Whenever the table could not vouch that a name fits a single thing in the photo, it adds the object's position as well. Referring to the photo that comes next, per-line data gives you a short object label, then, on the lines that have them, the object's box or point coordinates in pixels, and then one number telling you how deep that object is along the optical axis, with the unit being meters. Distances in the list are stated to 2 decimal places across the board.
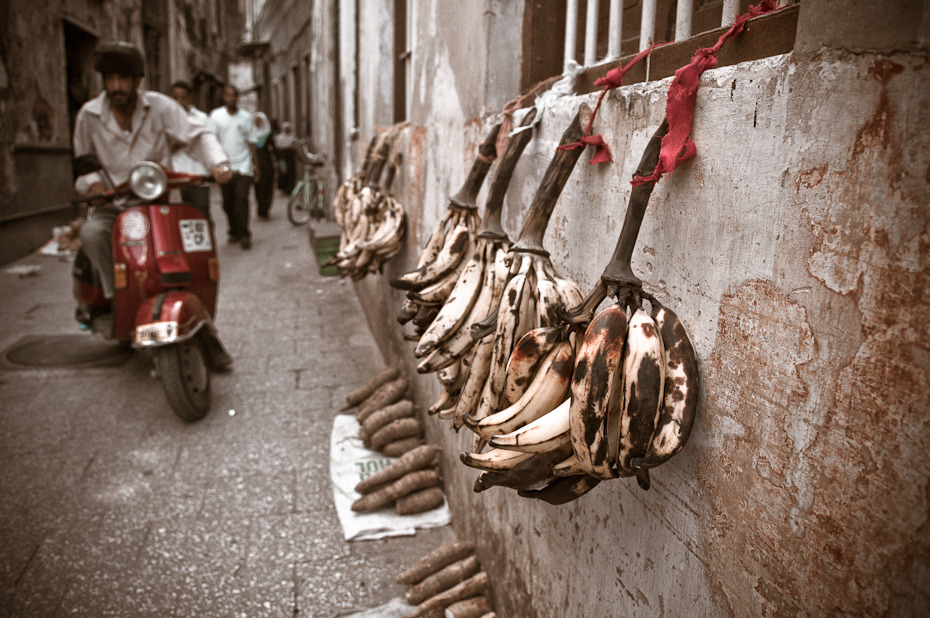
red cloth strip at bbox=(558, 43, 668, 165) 1.32
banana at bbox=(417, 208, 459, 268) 2.05
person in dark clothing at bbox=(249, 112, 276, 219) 10.55
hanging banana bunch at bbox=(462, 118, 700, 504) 0.97
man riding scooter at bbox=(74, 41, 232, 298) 3.56
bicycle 10.29
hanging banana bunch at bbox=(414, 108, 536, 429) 1.62
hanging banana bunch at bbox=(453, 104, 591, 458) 1.17
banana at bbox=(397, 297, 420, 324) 1.97
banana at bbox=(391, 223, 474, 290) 1.91
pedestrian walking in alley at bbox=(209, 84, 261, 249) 8.26
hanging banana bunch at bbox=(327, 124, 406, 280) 3.24
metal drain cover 4.26
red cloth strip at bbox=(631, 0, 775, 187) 1.05
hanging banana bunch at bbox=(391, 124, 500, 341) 1.88
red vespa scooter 3.29
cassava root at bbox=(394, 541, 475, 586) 2.26
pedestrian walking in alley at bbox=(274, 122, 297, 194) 12.62
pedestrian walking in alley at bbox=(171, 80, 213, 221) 4.97
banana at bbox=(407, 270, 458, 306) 1.88
